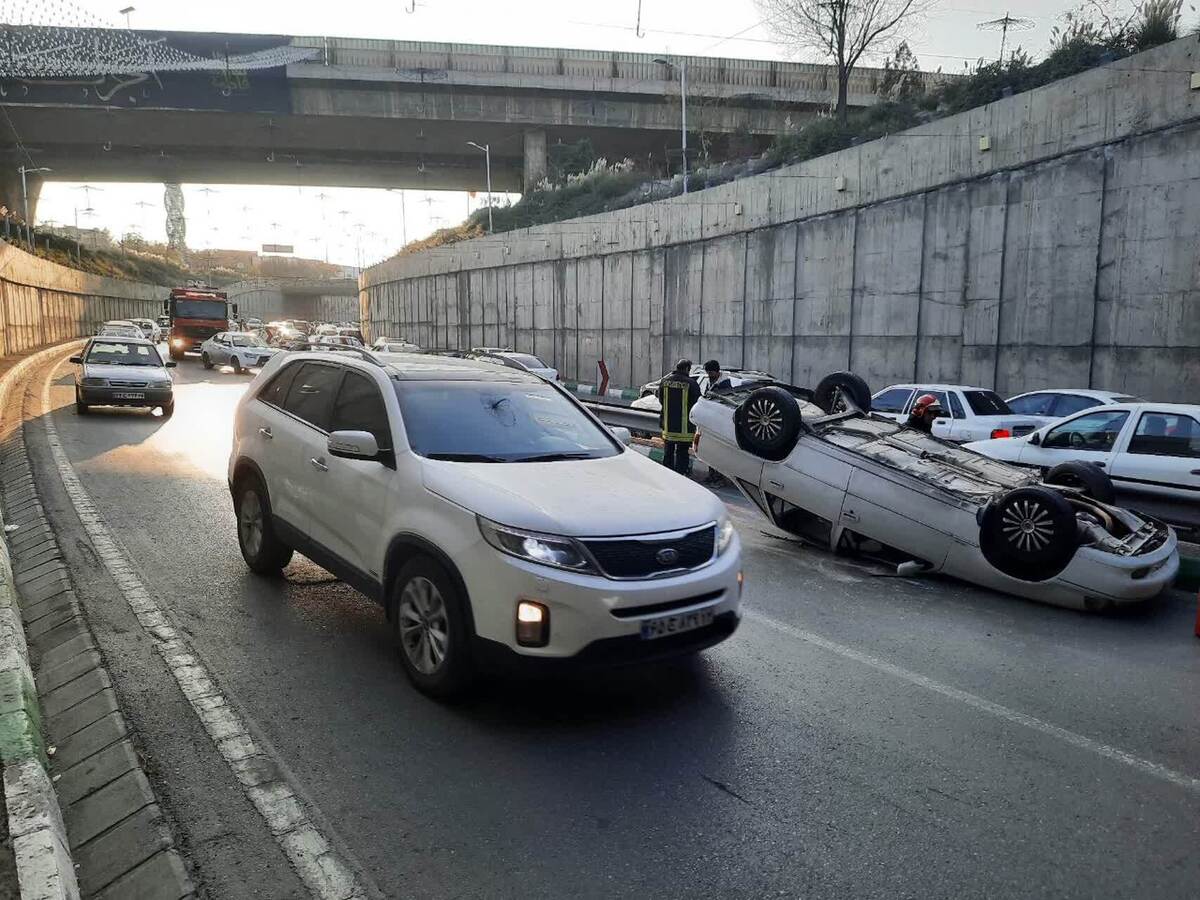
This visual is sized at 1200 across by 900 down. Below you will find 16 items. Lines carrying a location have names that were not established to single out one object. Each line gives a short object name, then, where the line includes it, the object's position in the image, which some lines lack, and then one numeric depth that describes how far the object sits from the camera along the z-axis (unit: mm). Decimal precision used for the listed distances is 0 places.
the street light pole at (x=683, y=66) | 42344
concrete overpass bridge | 48906
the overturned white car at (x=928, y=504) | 6656
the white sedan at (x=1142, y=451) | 8805
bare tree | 35100
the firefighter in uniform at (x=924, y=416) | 9117
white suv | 4141
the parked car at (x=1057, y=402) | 12961
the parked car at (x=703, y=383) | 15992
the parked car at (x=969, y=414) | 13242
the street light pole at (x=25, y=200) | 56119
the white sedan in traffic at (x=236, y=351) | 32688
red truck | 37531
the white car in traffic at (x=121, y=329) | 41031
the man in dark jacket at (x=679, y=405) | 11758
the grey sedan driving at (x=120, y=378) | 17172
